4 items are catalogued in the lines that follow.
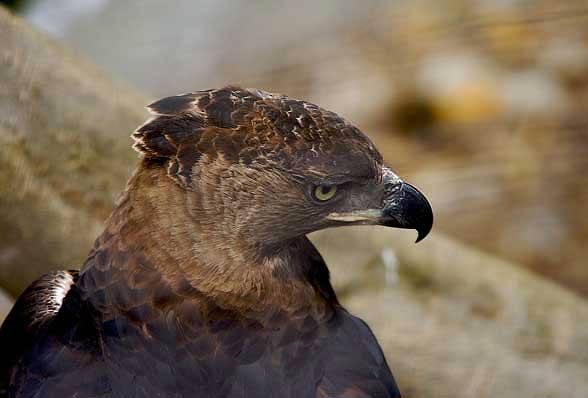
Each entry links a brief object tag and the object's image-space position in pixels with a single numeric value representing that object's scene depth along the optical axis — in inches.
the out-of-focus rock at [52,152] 307.9
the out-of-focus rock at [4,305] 374.4
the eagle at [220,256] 201.8
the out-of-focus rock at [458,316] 329.4
